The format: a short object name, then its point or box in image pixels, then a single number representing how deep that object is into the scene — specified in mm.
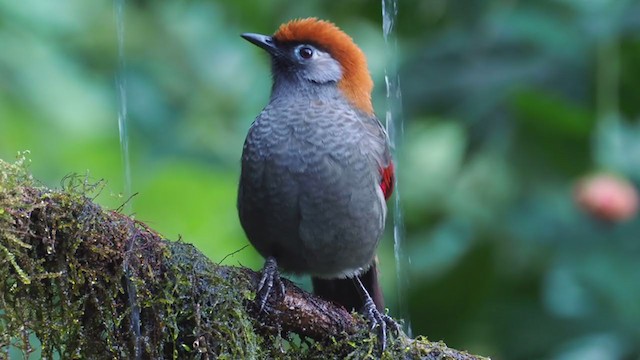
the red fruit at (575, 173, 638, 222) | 8922
